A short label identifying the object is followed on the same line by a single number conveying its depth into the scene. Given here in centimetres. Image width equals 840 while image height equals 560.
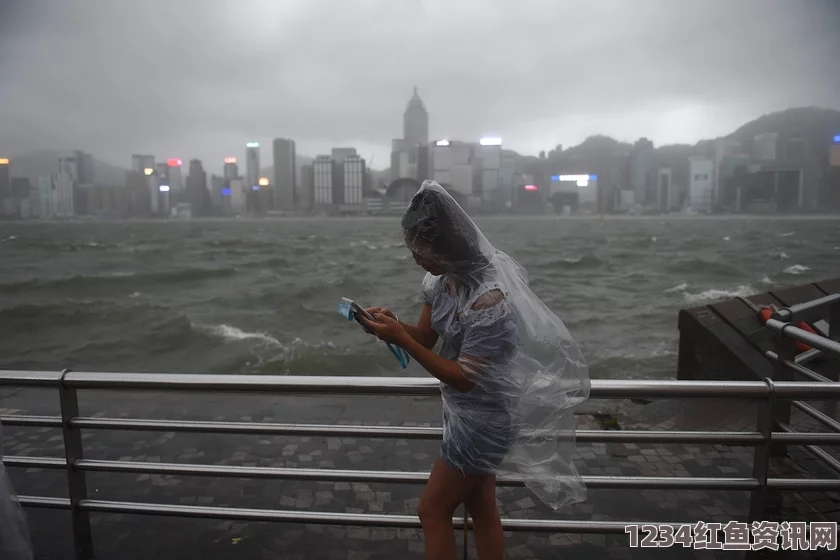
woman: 167
